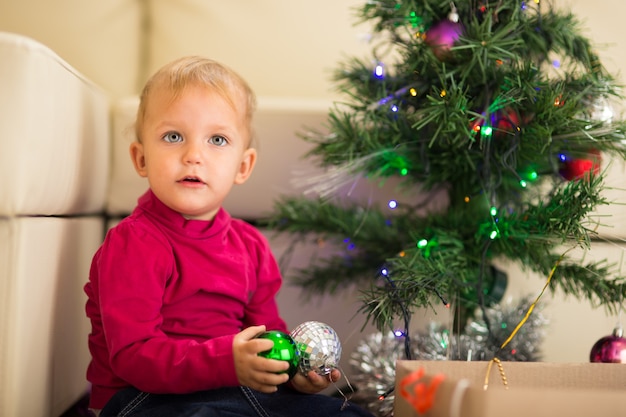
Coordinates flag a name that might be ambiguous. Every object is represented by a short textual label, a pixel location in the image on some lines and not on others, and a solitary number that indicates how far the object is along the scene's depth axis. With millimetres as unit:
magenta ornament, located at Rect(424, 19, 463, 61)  1095
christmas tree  1044
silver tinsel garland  1192
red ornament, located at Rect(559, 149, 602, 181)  1132
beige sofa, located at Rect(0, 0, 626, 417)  877
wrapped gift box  680
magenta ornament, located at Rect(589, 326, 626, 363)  1107
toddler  881
